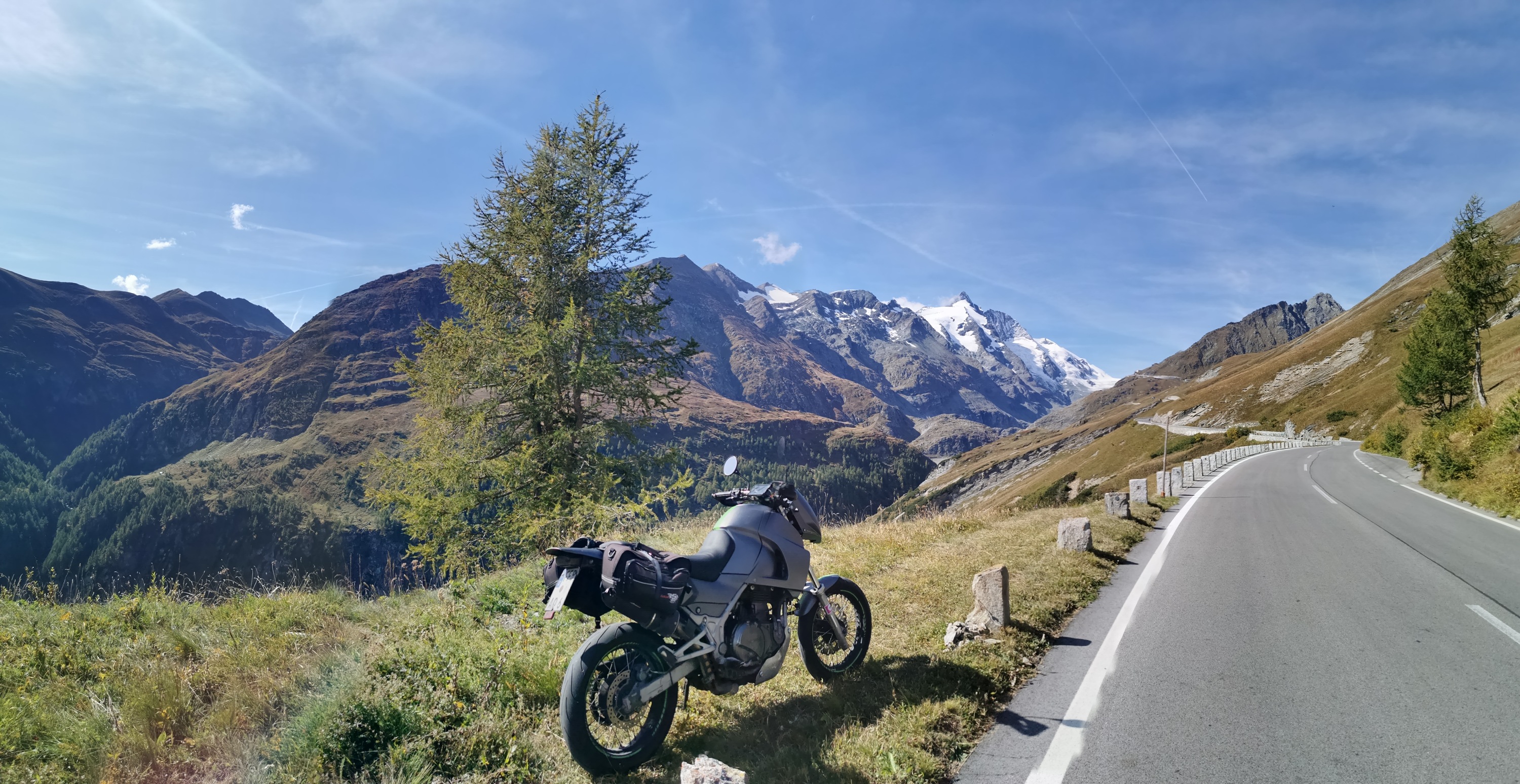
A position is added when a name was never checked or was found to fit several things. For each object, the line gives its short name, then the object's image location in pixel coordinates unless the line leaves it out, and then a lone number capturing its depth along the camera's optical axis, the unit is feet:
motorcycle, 12.31
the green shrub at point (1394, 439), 118.11
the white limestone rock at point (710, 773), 9.59
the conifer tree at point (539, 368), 39.40
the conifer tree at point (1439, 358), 107.96
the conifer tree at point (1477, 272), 102.17
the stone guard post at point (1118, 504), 44.50
